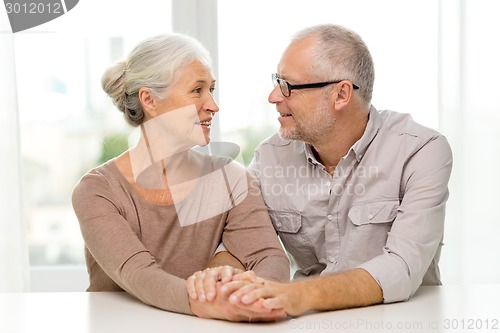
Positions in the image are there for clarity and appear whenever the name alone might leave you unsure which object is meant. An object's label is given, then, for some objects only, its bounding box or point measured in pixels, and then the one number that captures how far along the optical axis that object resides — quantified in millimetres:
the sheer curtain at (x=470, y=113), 3307
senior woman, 2105
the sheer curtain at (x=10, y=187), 3240
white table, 1614
